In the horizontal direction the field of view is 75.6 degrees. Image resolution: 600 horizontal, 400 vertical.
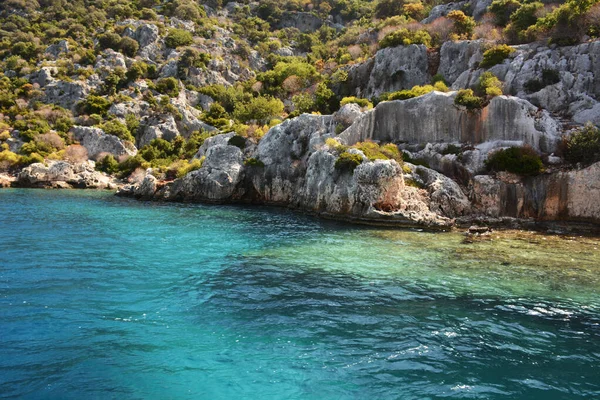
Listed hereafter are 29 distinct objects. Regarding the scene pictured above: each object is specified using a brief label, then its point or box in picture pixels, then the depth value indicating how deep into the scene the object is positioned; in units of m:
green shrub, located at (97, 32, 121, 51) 89.44
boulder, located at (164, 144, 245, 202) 43.16
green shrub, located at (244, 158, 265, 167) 42.56
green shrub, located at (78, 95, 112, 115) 75.31
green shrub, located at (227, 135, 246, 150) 45.75
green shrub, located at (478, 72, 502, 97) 33.02
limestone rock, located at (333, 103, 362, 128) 40.44
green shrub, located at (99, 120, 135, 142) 69.31
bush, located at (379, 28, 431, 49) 51.10
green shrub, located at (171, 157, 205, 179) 46.22
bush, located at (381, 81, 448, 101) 37.84
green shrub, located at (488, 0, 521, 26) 51.31
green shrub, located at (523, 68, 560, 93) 34.94
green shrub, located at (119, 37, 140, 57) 90.06
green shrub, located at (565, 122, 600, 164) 27.55
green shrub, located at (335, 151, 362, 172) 31.52
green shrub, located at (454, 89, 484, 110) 32.97
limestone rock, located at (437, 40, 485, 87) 44.78
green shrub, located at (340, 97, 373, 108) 43.19
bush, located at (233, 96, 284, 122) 53.88
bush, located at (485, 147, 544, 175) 28.72
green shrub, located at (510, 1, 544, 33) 43.75
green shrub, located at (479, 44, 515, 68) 39.26
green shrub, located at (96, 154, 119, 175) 65.06
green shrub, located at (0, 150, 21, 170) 59.75
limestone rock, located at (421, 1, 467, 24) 60.84
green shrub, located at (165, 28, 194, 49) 94.25
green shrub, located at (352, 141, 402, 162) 32.09
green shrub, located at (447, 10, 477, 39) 51.72
